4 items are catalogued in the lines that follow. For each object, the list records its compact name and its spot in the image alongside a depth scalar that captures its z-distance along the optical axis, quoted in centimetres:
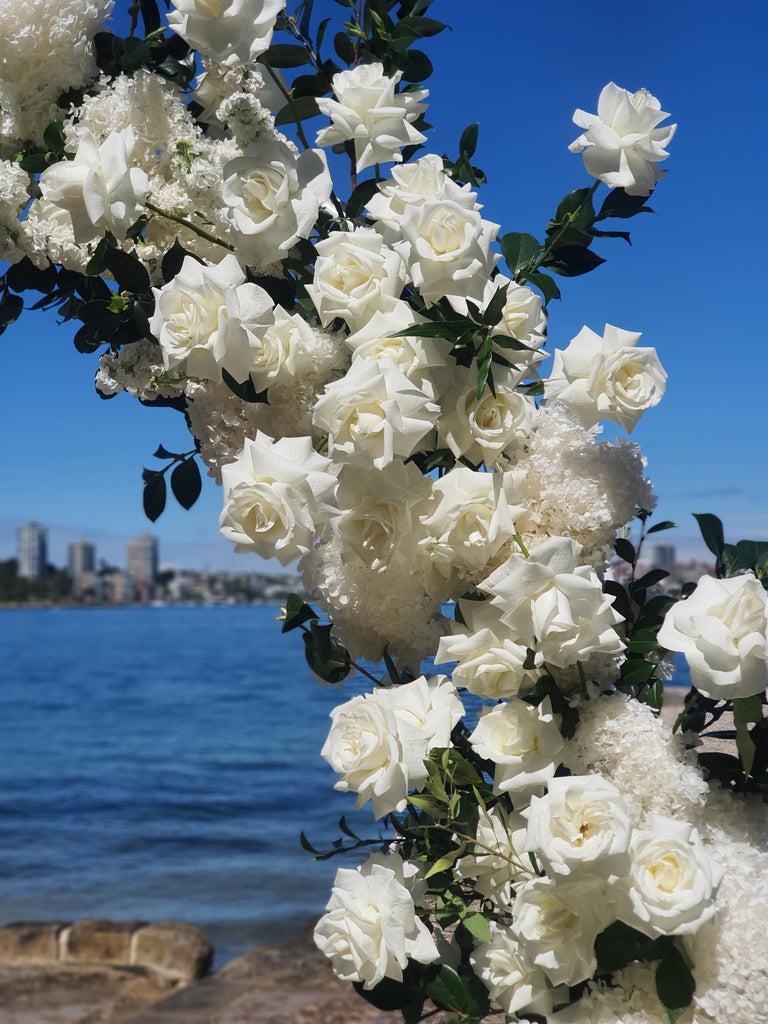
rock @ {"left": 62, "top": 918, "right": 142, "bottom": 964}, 563
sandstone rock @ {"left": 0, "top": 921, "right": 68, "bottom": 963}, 567
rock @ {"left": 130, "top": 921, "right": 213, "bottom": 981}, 553
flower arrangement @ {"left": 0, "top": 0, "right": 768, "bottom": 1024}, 76
